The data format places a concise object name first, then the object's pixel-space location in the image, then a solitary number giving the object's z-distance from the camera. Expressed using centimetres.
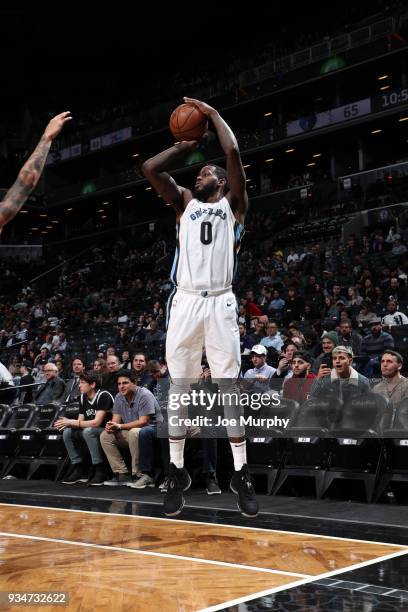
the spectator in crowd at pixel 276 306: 1333
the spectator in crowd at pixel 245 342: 1031
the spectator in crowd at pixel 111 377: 877
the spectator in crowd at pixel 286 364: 797
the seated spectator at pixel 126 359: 1152
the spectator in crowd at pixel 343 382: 650
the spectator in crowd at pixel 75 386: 905
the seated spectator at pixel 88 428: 782
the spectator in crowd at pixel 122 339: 1440
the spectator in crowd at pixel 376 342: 930
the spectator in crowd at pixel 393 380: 627
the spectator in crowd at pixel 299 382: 694
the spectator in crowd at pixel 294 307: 1252
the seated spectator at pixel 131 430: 739
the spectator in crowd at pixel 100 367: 911
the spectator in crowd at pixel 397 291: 1190
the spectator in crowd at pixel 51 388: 983
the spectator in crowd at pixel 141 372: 868
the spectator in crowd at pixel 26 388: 1092
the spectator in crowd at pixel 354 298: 1212
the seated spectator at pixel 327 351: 805
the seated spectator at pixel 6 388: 1134
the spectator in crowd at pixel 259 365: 802
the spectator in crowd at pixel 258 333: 1069
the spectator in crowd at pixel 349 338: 945
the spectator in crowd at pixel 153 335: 1309
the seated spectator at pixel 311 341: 975
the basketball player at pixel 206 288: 467
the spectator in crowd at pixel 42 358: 1436
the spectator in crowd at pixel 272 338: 1005
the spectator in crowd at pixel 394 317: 1063
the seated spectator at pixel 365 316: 1085
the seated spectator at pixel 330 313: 1101
